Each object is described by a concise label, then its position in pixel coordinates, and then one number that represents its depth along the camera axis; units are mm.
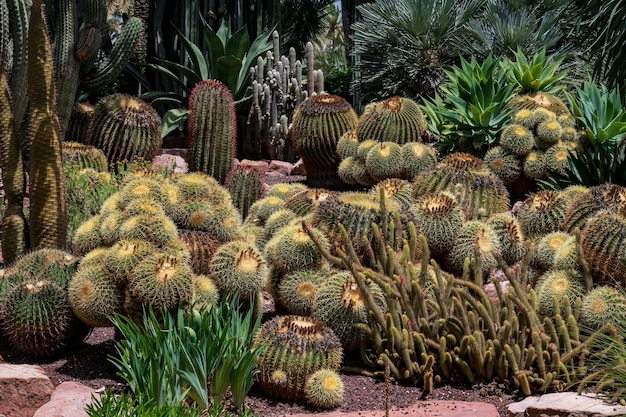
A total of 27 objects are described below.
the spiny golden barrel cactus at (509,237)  7078
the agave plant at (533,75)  10125
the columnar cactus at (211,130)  9805
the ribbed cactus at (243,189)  8789
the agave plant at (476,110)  9586
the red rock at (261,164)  12520
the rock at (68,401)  5012
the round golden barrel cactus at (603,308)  5656
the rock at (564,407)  4895
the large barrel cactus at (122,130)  9844
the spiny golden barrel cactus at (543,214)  7117
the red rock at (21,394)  5391
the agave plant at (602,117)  9117
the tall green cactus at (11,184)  6961
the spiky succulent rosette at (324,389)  5258
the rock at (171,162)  10781
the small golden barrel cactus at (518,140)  9219
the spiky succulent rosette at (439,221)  6773
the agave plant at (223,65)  14172
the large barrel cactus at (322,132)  10195
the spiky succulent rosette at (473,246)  6723
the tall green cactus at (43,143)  6797
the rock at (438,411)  5027
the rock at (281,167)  12797
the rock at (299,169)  12106
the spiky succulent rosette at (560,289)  5906
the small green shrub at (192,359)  4863
